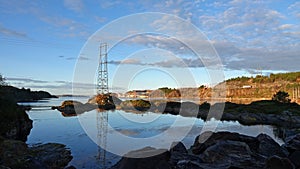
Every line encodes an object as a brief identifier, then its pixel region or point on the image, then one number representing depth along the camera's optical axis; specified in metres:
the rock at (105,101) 60.05
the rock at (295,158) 9.17
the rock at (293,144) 12.76
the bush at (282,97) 47.07
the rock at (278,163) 7.51
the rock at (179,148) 12.06
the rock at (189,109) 45.29
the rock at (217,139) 13.01
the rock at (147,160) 8.45
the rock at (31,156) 10.79
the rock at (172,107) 53.54
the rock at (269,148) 11.56
